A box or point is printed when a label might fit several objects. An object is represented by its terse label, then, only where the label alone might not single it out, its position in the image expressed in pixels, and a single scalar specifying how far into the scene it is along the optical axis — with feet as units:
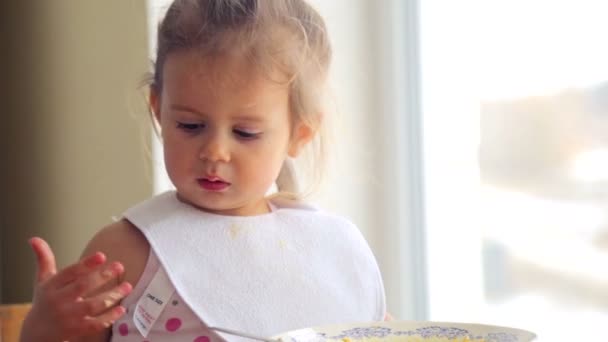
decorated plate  4.90
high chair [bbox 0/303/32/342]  7.46
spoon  4.70
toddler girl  5.37
